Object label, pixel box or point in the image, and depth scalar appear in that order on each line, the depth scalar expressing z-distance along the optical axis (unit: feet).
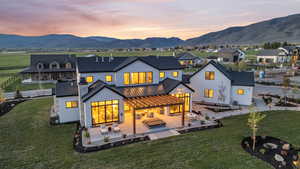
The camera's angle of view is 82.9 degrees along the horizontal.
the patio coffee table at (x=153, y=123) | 54.34
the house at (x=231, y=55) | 270.75
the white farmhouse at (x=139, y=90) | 57.41
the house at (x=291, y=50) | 262.67
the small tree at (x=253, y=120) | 42.16
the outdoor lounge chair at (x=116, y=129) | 51.06
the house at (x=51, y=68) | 141.79
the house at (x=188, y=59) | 240.12
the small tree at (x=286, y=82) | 82.15
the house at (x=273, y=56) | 251.19
